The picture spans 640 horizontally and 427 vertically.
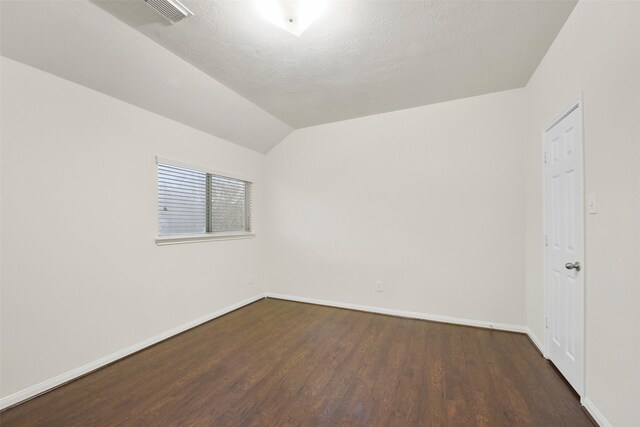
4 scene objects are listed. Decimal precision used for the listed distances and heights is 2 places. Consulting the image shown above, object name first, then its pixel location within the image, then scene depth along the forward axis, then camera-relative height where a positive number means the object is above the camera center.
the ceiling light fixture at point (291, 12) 1.73 +1.39
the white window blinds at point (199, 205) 2.95 +0.13
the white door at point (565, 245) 1.81 -0.25
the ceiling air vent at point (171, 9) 1.70 +1.39
